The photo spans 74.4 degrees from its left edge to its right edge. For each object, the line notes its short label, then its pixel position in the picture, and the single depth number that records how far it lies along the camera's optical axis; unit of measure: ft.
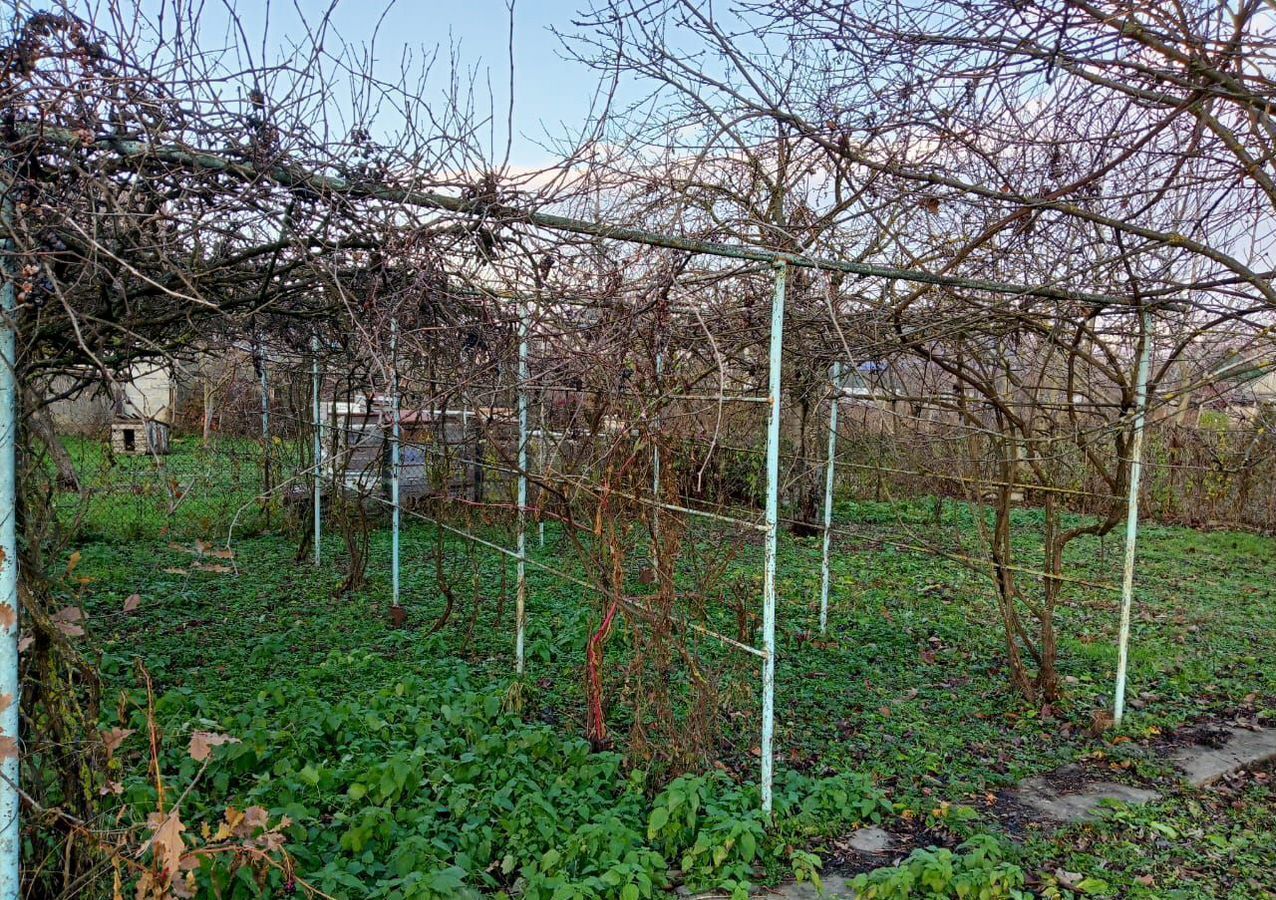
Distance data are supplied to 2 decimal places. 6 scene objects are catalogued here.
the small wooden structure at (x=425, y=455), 17.48
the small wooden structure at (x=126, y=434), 31.91
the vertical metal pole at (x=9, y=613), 7.21
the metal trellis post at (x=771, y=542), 11.51
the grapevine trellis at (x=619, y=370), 8.21
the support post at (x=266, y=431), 29.07
